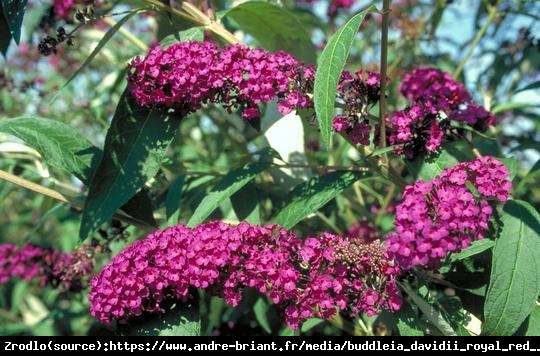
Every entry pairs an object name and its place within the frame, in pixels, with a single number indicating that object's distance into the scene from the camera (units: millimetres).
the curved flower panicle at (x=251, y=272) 531
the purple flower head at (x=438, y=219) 481
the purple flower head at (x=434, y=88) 632
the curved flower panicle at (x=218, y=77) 573
